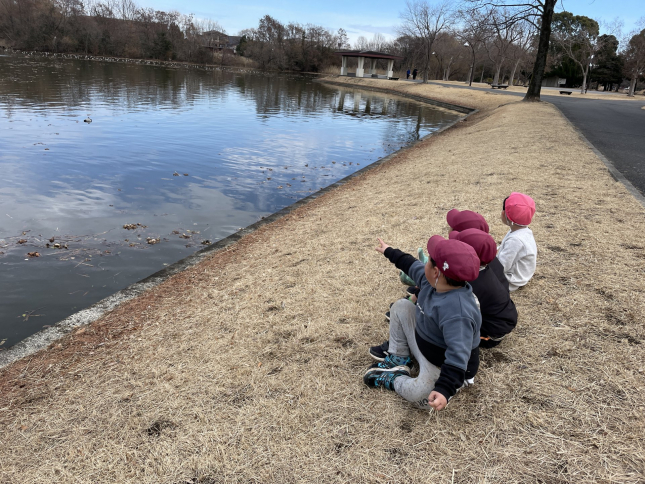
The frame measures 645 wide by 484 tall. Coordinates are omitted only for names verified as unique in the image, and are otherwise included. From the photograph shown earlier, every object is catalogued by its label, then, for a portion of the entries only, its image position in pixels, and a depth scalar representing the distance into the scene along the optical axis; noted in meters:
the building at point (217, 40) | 102.55
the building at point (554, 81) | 65.14
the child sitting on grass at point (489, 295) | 2.74
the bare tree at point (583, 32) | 38.47
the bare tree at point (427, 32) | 53.08
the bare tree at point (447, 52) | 68.12
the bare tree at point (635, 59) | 41.16
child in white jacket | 3.55
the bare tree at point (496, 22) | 21.73
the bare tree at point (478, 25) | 22.34
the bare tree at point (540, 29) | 21.25
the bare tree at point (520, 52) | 52.63
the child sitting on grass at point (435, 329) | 2.33
